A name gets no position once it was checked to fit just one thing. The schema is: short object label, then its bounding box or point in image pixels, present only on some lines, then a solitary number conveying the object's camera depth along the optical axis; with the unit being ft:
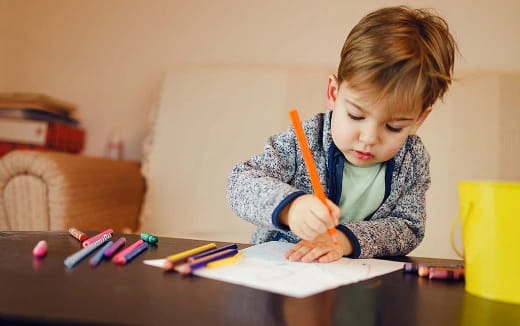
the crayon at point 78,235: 2.22
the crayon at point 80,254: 1.66
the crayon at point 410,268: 1.92
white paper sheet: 1.56
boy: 2.16
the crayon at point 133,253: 1.74
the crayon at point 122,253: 1.74
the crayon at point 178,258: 1.66
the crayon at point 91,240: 2.04
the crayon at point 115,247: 1.83
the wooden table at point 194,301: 1.18
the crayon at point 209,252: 1.77
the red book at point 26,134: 5.26
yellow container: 1.58
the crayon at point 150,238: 2.17
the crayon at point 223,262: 1.75
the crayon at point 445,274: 1.85
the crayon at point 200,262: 1.63
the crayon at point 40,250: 1.79
